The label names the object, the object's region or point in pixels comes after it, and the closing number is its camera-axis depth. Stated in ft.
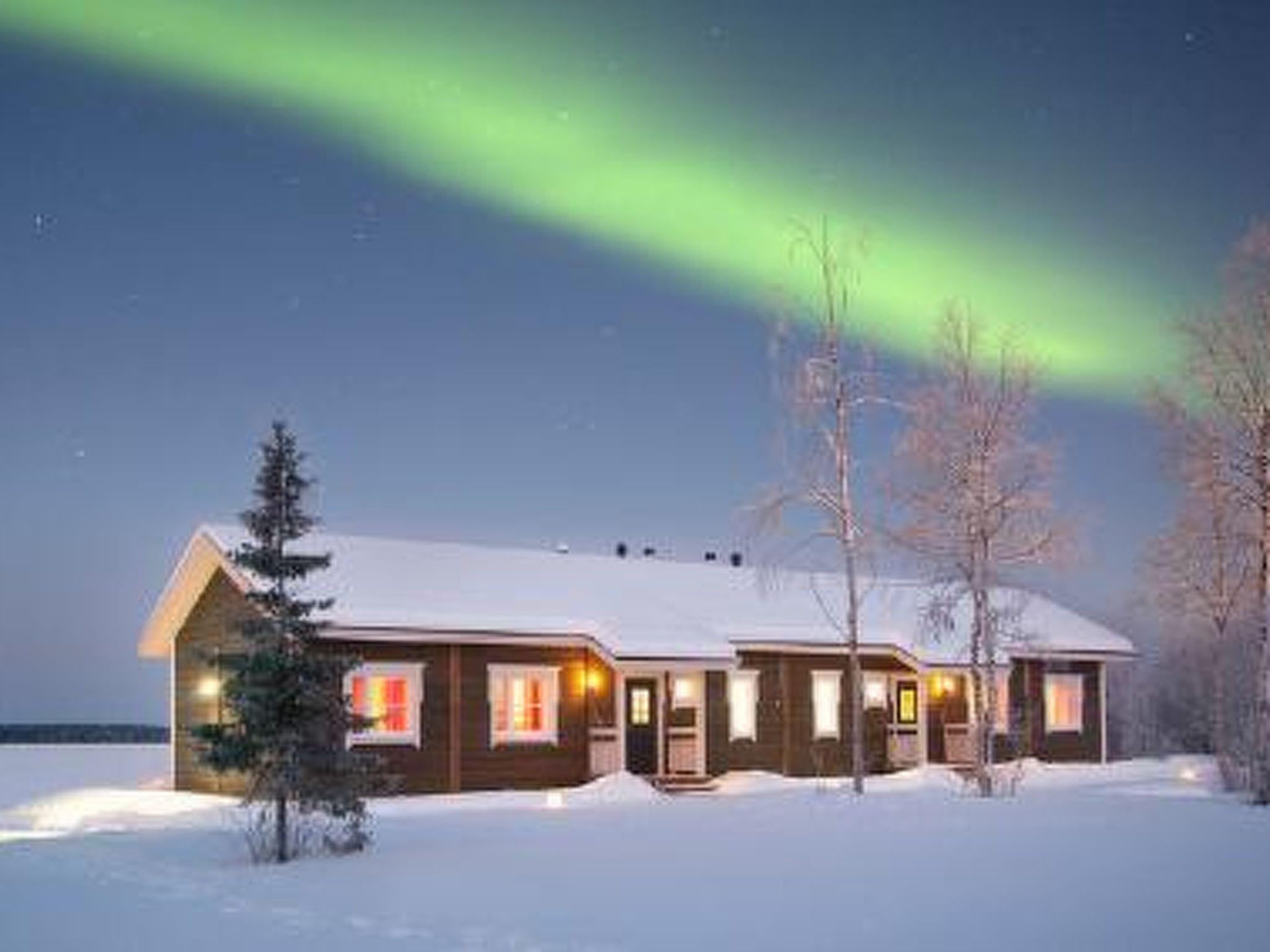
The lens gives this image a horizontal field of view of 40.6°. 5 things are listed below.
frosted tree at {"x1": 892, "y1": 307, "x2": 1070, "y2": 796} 113.80
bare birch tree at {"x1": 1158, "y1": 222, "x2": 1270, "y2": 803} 100.42
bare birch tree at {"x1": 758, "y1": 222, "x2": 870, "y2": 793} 112.57
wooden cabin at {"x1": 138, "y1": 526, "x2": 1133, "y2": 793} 112.37
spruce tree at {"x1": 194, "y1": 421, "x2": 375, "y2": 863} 74.02
